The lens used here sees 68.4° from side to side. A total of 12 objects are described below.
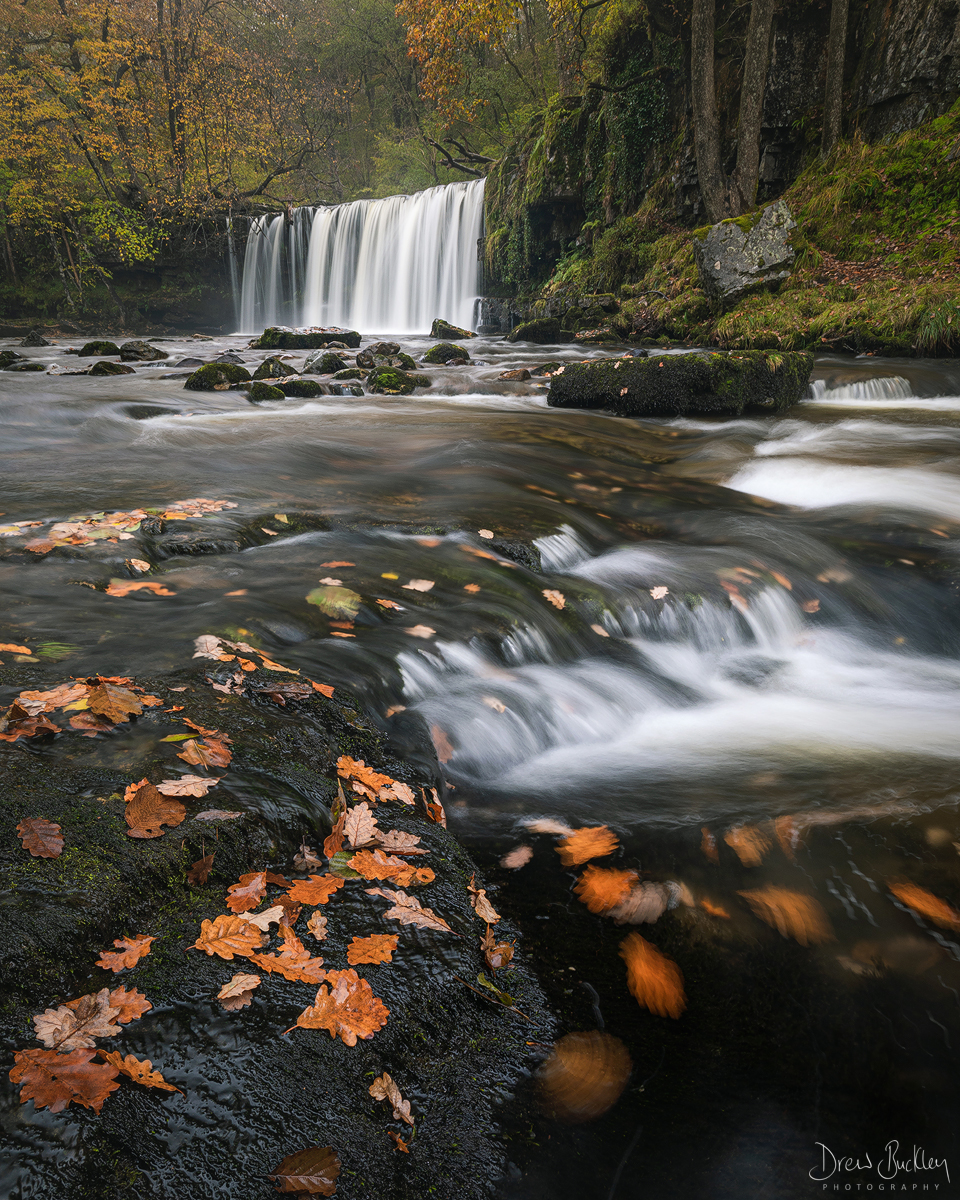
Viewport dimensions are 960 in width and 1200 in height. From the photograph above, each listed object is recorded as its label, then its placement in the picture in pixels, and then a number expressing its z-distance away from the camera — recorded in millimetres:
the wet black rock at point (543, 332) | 18297
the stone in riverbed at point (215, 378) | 11242
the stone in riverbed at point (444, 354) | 15234
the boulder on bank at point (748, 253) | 14016
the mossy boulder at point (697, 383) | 9398
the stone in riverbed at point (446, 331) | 19922
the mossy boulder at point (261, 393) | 10562
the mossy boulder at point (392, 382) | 11734
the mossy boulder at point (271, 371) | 12477
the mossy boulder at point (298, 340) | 19219
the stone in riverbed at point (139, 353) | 16234
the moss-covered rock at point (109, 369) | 13297
